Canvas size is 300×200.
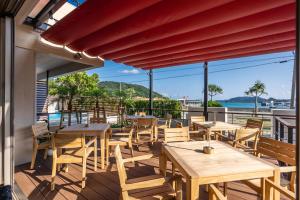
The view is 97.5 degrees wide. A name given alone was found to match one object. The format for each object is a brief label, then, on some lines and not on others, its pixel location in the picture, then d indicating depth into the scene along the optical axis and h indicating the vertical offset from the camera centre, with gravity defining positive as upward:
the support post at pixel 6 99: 1.59 -0.01
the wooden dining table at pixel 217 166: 1.04 -0.58
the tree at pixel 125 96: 6.46 +0.17
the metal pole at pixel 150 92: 4.97 +0.29
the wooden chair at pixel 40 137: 2.42 -0.77
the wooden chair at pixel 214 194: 0.96 -0.72
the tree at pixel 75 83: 7.55 +1.00
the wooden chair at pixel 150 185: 1.13 -0.81
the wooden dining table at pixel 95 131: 2.36 -0.58
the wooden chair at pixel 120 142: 2.53 -0.85
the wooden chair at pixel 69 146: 1.87 -0.76
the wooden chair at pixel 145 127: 3.45 -0.76
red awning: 1.72 +1.19
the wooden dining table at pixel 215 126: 2.58 -0.54
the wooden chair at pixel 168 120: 3.94 -0.62
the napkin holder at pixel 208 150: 1.40 -0.54
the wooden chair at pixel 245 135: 2.12 -0.57
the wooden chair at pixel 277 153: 1.29 -0.60
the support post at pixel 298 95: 0.53 +0.02
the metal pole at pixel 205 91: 3.96 +0.27
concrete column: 2.54 -0.07
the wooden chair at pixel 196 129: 2.99 -0.72
